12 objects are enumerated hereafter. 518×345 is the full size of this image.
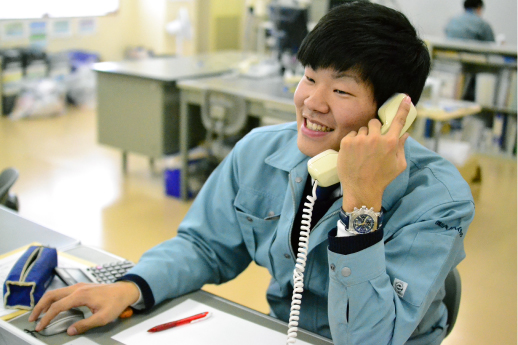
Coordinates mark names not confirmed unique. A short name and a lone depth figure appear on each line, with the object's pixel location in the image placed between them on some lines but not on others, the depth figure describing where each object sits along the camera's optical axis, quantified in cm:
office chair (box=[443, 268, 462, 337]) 137
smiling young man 102
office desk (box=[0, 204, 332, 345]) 98
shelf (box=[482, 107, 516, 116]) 569
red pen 108
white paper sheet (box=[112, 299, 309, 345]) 105
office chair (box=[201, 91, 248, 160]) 370
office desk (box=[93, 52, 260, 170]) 399
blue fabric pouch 112
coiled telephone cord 109
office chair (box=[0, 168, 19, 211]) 196
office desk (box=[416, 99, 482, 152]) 376
